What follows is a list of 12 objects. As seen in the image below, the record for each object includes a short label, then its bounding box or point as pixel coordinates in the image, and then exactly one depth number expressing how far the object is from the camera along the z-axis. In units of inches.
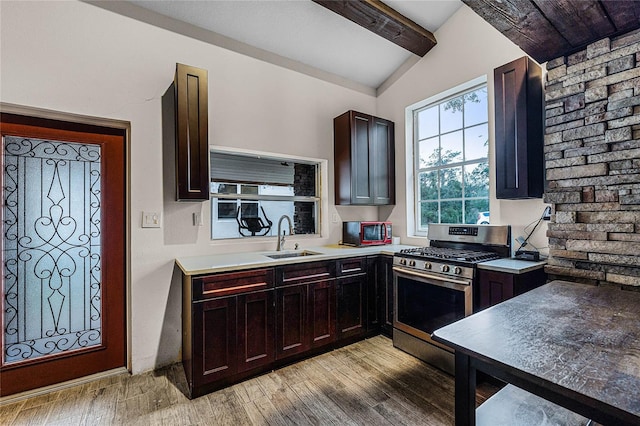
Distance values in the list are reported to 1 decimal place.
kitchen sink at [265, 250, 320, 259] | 112.2
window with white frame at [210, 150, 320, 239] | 110.5
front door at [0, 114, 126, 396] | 79.3
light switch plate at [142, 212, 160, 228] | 93.4
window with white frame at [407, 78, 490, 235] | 112.3
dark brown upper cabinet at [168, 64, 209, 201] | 89.6
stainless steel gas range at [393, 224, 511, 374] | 86.8
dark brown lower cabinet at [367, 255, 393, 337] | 112.0
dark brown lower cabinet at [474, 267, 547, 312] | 76.3
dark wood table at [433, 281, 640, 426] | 28.2
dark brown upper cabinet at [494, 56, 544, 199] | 85.2
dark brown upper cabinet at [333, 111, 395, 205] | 127.0
